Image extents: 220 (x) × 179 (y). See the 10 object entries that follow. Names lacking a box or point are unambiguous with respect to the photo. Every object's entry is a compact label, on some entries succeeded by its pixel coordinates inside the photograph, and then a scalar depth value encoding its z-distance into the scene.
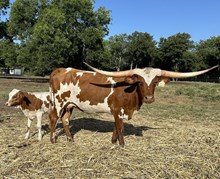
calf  4.85
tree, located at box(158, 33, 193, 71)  38.33
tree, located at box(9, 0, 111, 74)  20.72
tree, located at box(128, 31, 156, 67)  40.29
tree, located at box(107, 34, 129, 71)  49.41
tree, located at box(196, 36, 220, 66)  40.29
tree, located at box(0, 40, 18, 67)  23.12
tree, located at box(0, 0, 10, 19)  24.18
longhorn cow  4.12
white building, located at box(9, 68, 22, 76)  46.67
